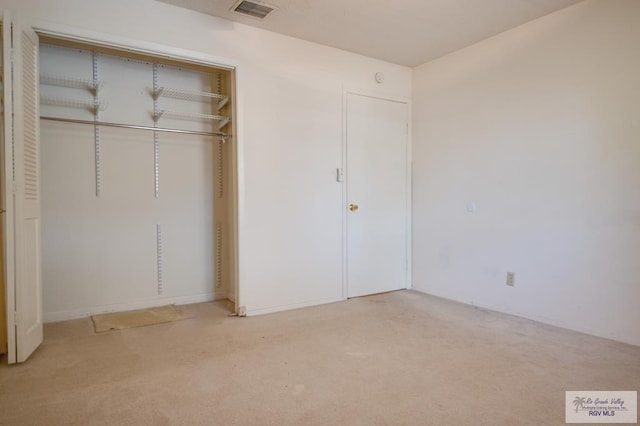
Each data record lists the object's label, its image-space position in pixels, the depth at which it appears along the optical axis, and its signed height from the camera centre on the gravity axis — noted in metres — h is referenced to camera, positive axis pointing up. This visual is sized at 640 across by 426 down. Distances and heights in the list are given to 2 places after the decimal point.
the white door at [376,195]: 3.90 +0.12
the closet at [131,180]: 3.13 +0.25
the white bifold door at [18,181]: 2.22 +0.16
